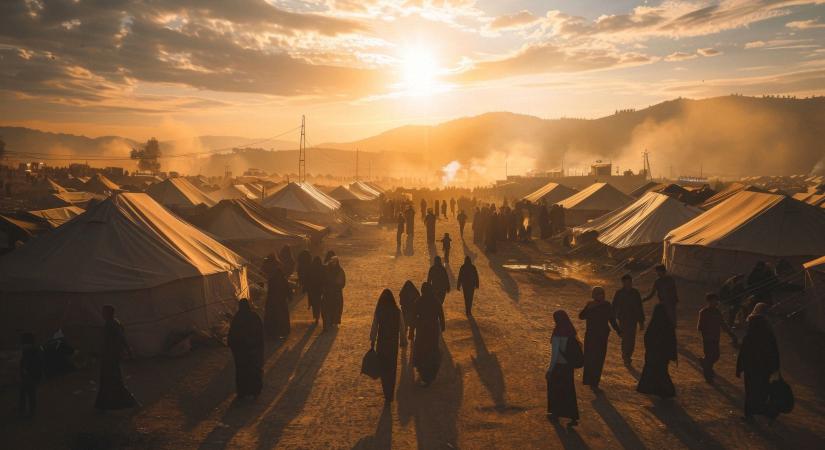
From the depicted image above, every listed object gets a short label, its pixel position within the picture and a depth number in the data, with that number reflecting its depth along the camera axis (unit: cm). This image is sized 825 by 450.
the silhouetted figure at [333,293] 1297
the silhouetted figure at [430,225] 2878
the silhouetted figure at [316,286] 1378
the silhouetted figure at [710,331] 931
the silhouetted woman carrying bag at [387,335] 854
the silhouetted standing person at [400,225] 2991
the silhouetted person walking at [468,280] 1412
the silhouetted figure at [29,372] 780
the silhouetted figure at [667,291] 1077
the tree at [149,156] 12512
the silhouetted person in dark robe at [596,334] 896
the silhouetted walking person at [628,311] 998
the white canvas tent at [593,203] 3544
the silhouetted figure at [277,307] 1238
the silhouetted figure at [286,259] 1761
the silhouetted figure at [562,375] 752
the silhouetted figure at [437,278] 1336
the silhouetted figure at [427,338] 922
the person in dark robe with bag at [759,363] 758
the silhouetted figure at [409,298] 1063
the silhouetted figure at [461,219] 3262
